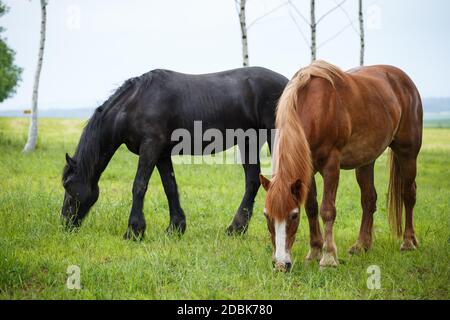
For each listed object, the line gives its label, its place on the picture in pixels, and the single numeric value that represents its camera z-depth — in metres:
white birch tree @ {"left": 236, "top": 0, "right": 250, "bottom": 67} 16.09
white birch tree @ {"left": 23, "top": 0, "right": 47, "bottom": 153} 17.89
